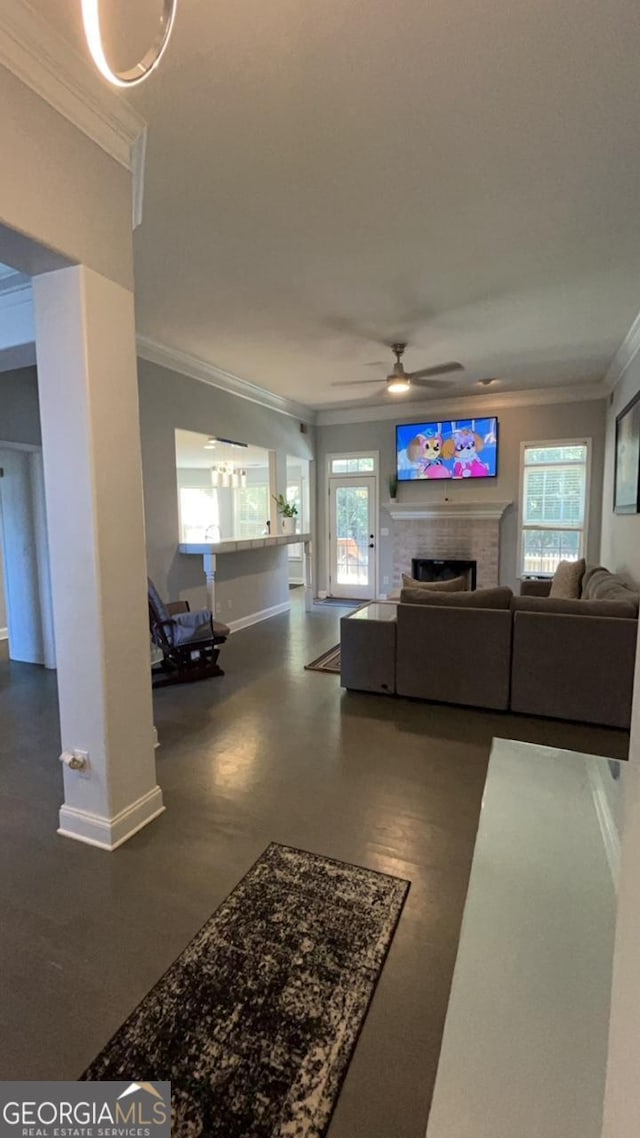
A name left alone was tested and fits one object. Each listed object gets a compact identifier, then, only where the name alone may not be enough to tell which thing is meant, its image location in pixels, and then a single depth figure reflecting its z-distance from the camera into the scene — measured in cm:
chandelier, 717
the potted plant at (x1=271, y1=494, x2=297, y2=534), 655
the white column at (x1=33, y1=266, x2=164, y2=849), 193
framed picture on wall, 410
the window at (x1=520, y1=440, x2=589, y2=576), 635
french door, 759
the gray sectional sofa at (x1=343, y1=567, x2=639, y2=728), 313
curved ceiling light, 96
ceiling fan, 435
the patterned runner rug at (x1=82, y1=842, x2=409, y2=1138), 119
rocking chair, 400
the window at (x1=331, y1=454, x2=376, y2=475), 747
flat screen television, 662
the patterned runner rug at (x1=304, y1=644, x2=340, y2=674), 450
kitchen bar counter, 487
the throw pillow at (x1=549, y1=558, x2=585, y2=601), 468
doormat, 740
